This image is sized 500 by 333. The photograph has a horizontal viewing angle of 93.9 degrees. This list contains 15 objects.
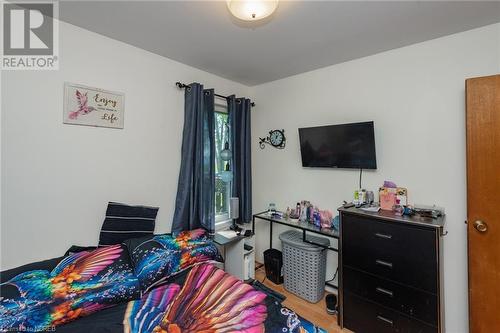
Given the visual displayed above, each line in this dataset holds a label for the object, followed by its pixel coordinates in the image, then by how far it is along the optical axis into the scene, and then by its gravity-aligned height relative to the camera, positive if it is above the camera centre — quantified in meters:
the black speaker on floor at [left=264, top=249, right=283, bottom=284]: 2.82 -1.18
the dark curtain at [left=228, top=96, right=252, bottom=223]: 3.01 +0.22
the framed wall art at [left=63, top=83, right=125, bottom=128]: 1.82 +0.53
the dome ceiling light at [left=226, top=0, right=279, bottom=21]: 1.38 +0.97
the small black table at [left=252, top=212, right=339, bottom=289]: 2.33 -0.63
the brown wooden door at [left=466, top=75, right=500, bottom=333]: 1.63 -0.25
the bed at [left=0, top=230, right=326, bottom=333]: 1.27 -0.81
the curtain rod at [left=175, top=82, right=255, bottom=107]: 2.48 +0.90
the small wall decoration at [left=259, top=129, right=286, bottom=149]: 3.07 +0.40
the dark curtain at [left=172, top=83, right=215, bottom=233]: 2.44 +0.03
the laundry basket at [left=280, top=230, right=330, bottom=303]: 2.46 -1.08
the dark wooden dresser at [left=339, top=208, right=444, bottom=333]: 1.67 -0.83
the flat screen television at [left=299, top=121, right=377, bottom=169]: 2.28 +0.23
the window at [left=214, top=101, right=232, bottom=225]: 2.94 -0.03
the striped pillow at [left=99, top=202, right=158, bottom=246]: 1.96 -0.47
